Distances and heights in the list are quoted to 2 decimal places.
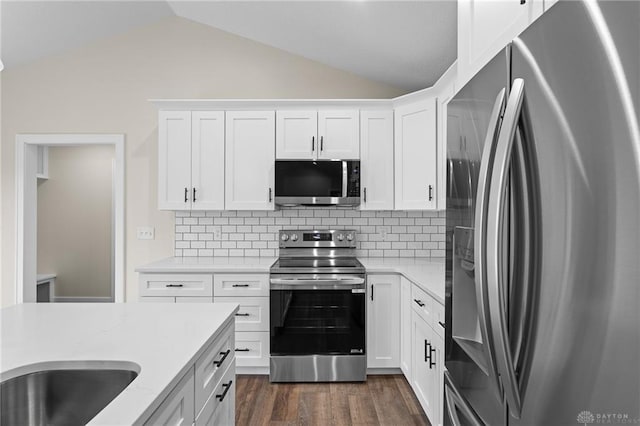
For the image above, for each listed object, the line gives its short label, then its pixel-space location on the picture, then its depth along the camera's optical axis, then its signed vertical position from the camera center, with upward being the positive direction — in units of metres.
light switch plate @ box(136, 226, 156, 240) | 3.89 -0.19
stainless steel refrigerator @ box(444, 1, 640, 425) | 0.54 -0.02
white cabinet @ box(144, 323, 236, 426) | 1.05 -0.56
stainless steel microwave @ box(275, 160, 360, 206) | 3.43 +0.28
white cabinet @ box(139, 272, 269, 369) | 3.23 -0.65
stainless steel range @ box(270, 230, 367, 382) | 3.11 -0.86
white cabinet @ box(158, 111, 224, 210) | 3.52 +0.49
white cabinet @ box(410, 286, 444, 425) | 2.13 -0.89
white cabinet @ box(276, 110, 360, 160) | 3.51 +0.71
